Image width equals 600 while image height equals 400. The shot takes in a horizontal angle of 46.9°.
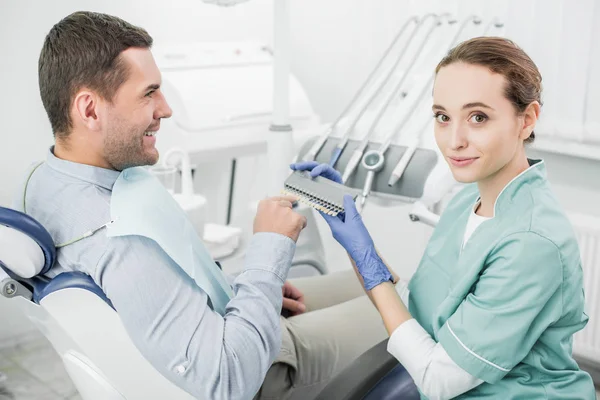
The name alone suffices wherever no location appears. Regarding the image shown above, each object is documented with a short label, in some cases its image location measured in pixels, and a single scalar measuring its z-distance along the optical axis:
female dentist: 1.03
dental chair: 1.05
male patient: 1.07
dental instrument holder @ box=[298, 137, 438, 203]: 1.68
